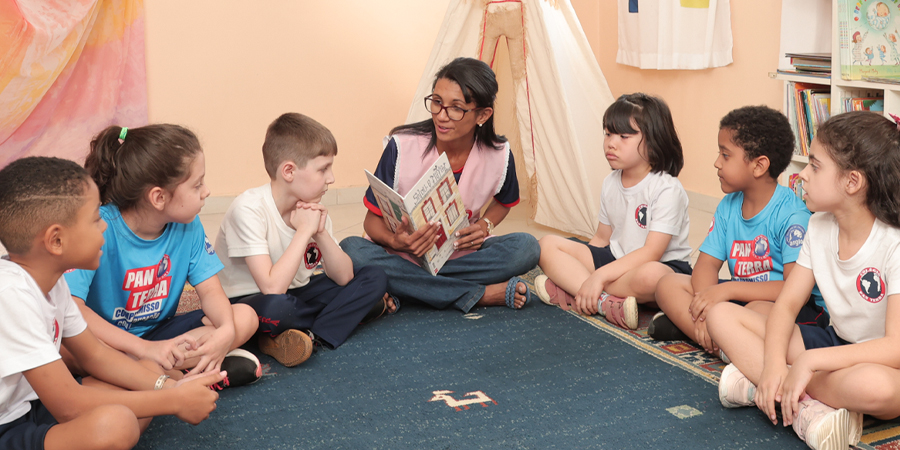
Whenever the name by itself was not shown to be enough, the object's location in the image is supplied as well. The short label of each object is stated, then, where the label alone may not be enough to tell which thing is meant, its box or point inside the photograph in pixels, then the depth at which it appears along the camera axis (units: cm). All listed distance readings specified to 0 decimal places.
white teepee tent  274
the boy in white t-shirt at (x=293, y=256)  158
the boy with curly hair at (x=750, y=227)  153
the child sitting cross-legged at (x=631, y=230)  182
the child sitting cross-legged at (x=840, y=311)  118
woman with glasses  190
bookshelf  241
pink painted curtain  275
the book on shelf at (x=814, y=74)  217
